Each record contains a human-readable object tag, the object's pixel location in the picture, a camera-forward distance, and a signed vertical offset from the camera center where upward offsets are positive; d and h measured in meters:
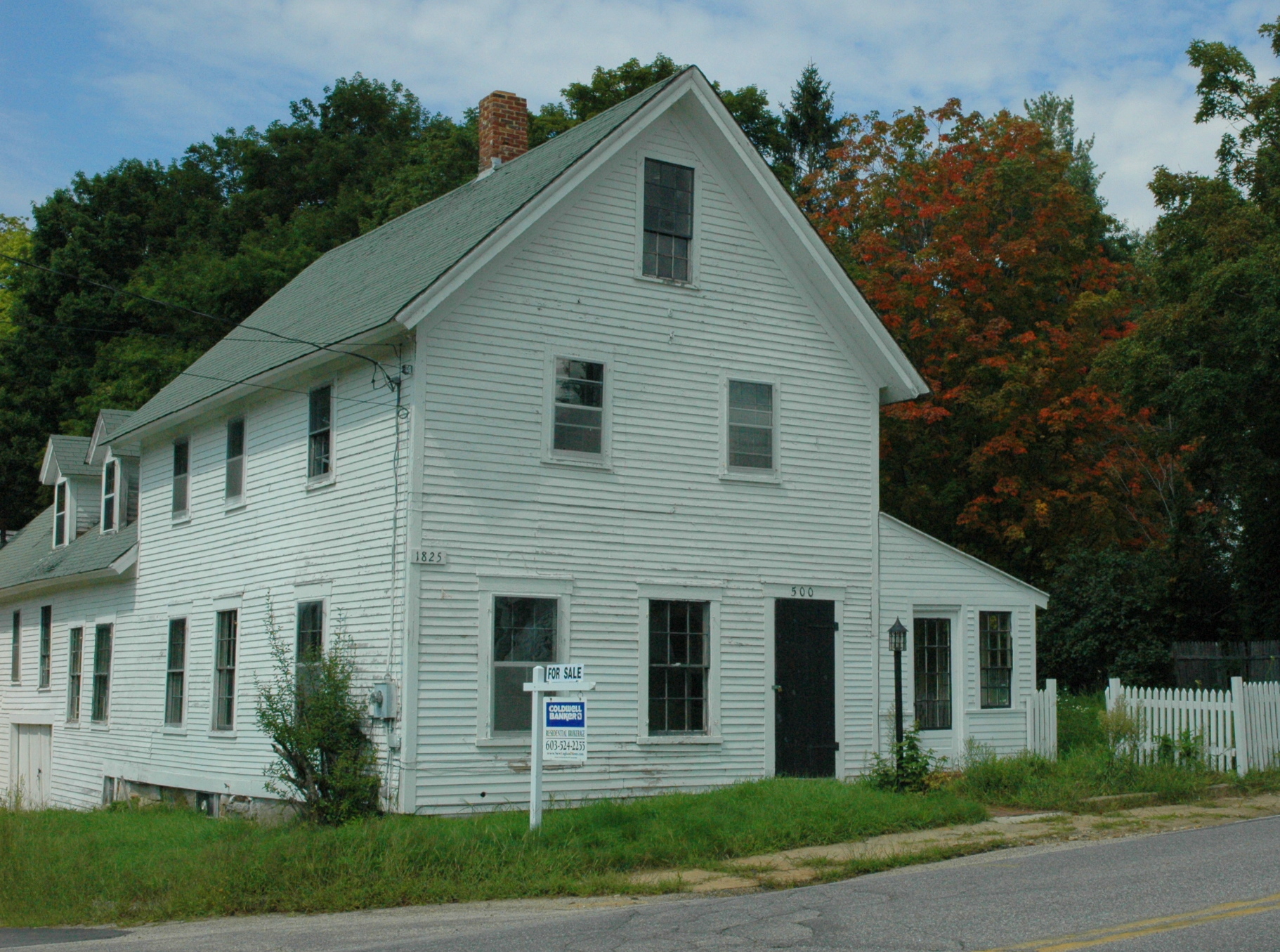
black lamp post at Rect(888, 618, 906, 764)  16.08 -0.19
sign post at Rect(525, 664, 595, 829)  13.00 -0.89
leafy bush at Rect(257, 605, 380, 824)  15.23 -1.29
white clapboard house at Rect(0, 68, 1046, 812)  15.94 +1.63
